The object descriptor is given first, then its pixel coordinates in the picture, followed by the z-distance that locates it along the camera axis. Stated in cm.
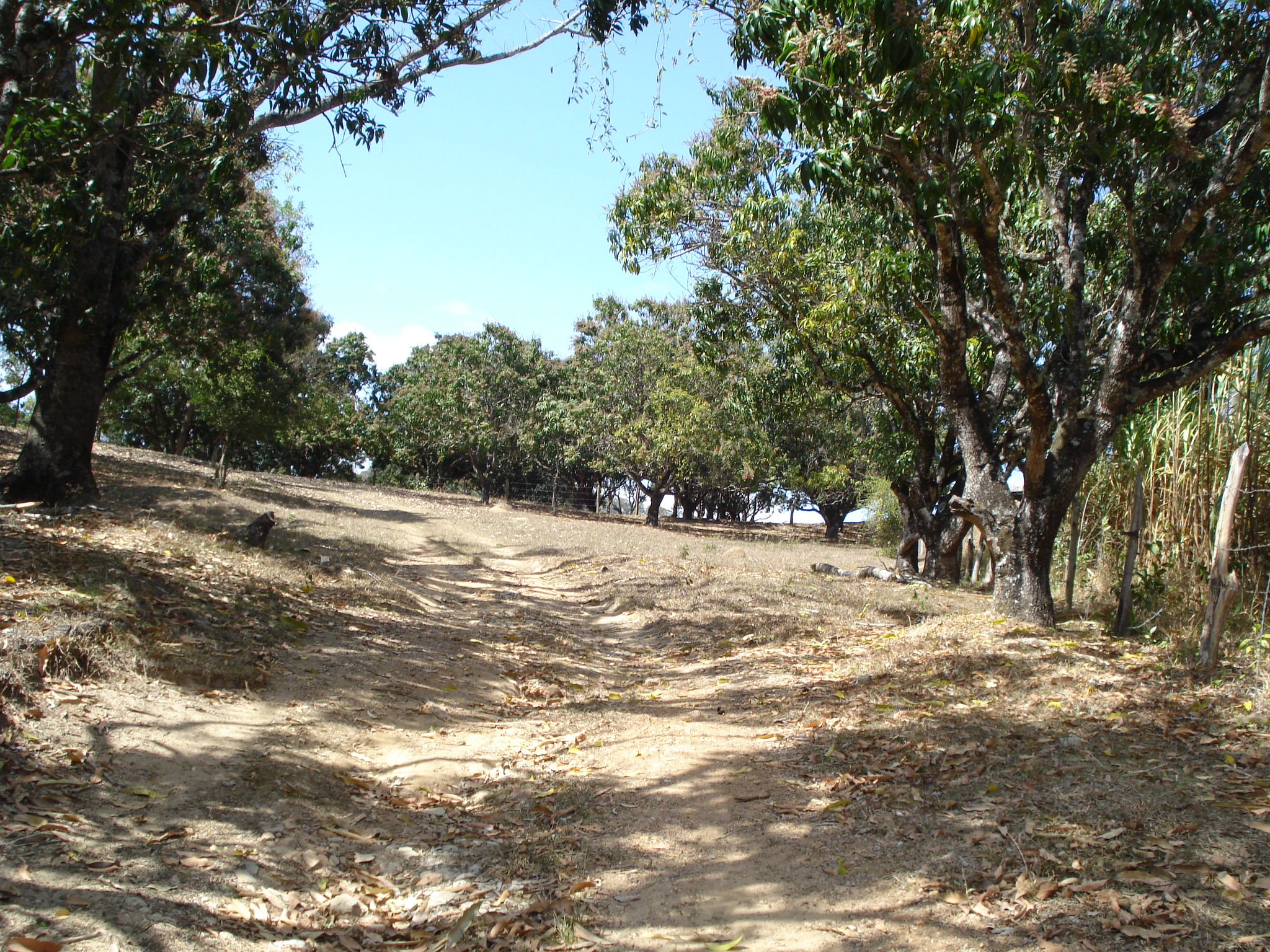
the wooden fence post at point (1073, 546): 917
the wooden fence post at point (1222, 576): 605
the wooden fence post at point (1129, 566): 751
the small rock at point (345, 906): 358
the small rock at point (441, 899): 374
